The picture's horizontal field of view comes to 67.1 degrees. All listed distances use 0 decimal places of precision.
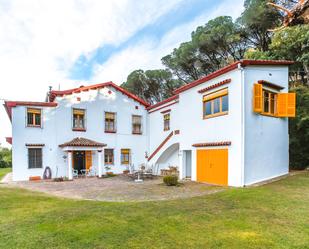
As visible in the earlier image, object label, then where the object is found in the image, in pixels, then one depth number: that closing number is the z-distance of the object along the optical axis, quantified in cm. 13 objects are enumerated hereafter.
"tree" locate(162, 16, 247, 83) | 2075
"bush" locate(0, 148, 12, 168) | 3284
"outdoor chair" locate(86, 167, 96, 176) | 1860
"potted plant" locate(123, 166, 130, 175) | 2034
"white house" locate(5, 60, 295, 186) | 1138
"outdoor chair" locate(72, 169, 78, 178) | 1797
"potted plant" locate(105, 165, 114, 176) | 1937
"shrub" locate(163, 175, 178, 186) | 1246
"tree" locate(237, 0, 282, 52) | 1739
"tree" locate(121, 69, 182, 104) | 2927
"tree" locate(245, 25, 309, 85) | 1129
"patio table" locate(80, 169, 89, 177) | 1838
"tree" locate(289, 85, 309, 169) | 1455
